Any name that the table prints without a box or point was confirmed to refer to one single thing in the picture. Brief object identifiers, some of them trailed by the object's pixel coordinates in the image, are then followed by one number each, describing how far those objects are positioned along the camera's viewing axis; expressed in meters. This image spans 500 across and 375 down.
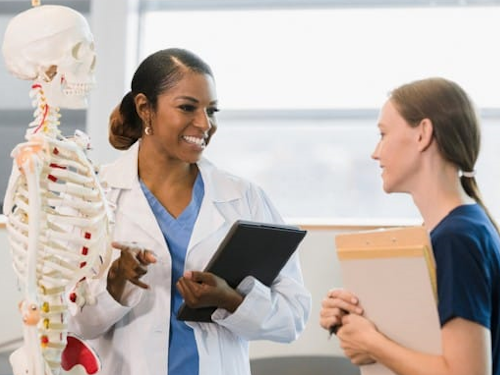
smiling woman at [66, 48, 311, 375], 3.62
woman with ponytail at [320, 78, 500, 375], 2.98
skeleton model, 3.25
